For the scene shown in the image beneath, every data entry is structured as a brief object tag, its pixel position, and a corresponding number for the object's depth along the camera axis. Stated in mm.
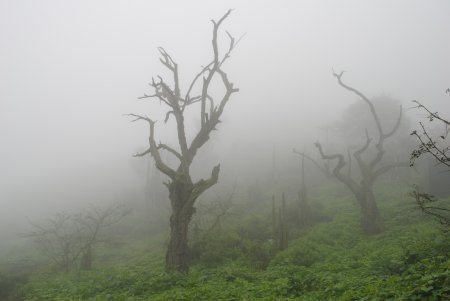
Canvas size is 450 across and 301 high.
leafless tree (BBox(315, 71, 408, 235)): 19016
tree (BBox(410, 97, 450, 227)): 6896
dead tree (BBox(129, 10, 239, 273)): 12992
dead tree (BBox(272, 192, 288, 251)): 16562
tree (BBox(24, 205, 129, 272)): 19328
